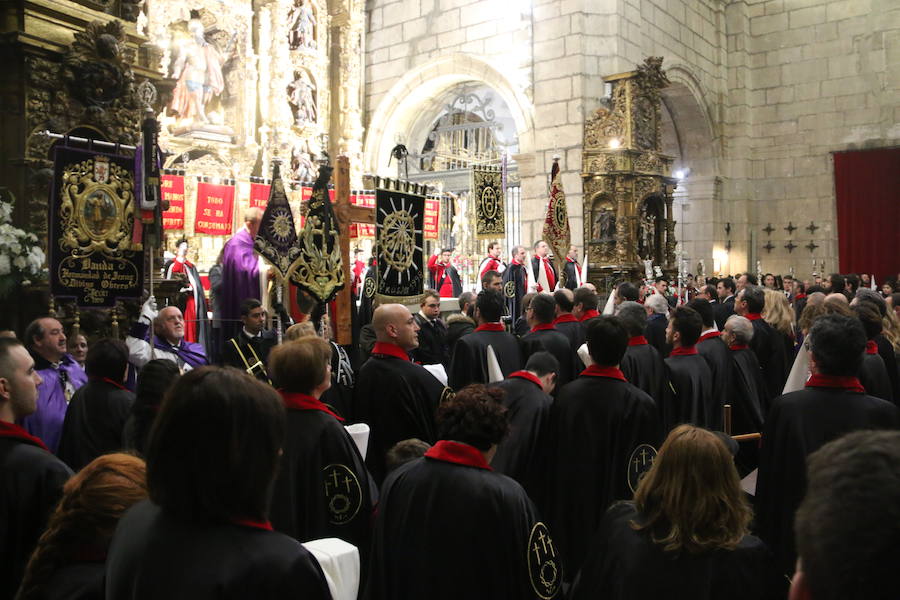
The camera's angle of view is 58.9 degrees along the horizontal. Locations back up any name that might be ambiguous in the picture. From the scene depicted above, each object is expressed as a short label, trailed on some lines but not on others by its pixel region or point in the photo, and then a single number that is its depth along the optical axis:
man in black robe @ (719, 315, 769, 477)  5.36
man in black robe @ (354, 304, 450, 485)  4.08
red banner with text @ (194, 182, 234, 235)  12.43
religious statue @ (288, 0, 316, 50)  15.40
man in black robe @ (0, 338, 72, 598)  2.40
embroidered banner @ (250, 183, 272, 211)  13.40
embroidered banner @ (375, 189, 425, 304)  6.45
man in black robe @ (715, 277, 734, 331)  8.70
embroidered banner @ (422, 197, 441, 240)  14.64
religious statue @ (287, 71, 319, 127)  15.36
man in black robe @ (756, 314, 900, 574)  3.19
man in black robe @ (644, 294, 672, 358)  6.93
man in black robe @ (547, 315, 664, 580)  3.50
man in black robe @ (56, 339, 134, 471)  3.55
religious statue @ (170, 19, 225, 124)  13.66
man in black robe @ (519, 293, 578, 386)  5.58
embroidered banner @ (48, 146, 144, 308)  5.70
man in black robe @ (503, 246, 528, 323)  10.93
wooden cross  6.06
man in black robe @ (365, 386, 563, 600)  2.33
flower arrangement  5.49
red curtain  17.39
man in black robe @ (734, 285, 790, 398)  6.36
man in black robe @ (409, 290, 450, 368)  6.83
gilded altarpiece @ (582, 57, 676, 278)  14.23
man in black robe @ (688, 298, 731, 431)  5.18
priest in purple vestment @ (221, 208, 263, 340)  7.11
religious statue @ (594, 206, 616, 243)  14.40
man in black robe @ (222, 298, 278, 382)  5.20
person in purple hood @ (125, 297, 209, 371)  5.14
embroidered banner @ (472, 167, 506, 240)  9.55
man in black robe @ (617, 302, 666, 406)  4.82
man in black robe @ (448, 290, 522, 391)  5.39
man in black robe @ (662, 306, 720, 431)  4.93
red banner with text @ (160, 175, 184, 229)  12.03
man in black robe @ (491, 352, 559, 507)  3.93
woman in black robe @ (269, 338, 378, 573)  2.96
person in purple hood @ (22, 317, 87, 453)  3.98
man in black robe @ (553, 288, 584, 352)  6.41
